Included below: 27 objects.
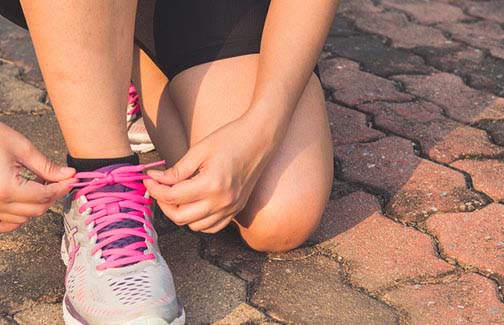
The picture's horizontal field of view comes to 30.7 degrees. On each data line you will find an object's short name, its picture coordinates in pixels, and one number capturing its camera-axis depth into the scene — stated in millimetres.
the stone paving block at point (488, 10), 3186
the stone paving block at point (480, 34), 2895
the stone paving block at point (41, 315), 1557
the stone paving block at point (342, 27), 3012
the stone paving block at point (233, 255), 1723
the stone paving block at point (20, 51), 2633
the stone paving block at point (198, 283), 1592
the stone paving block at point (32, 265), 1625
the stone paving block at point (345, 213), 1861
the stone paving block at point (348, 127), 2252
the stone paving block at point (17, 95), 2410
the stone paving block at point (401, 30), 2914
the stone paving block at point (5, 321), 1552
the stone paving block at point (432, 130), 2203
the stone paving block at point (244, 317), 1559
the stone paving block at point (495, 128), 2283
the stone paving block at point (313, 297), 1582
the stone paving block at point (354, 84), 2494
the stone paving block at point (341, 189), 1997
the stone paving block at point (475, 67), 2611
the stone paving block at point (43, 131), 2172
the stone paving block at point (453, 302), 1581
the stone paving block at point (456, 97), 2412
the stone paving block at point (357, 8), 3205
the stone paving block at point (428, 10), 3150
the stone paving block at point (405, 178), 1947
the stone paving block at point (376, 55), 2700
